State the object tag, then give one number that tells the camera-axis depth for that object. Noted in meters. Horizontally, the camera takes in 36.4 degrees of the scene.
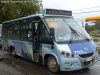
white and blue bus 5.71
